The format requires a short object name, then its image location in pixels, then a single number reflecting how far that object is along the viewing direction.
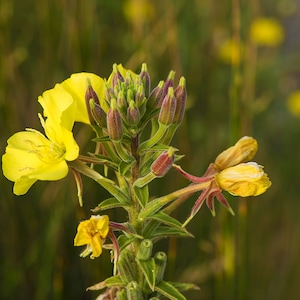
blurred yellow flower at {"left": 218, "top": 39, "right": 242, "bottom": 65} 1.01
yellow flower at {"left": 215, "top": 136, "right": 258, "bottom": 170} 0.38
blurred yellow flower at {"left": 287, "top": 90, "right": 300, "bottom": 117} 0.98
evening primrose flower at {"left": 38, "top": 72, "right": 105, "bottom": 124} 0.36
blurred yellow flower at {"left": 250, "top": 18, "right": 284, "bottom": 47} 1.06
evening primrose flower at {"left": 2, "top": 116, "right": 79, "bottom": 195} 0.36
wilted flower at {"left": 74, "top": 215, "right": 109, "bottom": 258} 0.35
